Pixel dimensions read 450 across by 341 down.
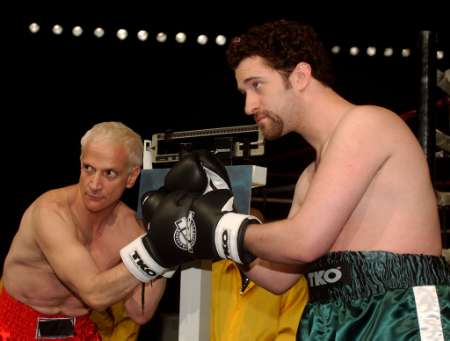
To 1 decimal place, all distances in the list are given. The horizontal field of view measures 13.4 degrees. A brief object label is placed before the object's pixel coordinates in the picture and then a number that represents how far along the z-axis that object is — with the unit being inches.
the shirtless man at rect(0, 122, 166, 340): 186.2
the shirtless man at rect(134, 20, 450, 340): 150.4
